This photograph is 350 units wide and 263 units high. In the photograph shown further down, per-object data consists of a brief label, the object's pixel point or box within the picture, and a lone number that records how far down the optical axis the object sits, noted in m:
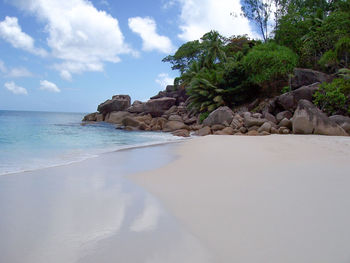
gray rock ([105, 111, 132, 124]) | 28.53
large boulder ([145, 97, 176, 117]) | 26.55
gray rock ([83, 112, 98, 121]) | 33.38
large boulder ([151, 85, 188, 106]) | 30.42
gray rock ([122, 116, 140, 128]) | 20.03
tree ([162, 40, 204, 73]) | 36.66
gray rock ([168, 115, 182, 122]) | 20.98
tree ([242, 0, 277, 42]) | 27.42
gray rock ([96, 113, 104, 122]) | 31.97
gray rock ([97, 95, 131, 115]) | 31.31
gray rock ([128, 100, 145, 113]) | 28.05
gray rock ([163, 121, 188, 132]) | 18.13
